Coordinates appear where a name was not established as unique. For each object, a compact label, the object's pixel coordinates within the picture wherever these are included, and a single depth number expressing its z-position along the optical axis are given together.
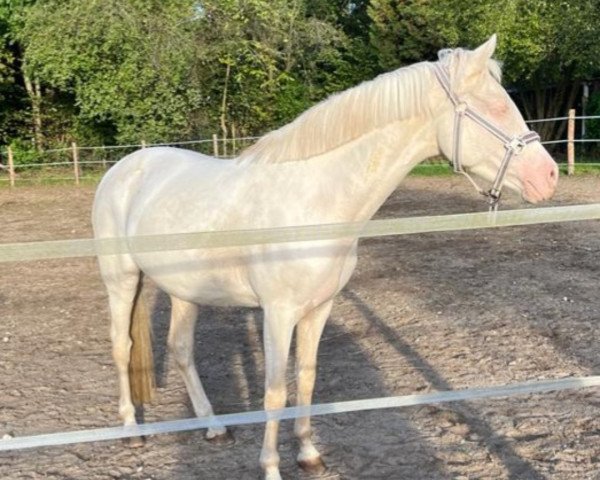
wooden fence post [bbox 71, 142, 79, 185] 18.08
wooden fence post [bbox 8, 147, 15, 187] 18.02
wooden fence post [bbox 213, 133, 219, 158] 18.90
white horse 2.44
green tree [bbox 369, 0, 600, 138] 17.28
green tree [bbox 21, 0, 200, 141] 20.09
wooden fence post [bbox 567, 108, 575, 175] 14.65
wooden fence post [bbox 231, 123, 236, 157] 20.75
